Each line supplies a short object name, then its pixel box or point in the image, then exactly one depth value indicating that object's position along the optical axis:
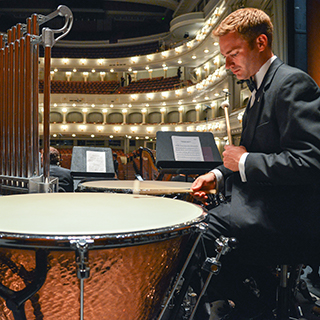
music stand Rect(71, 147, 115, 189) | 3.12
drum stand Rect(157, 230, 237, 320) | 0.88
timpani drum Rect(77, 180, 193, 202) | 1.43
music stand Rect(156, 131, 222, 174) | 2.15
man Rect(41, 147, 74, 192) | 3.36
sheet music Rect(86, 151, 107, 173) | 3.20
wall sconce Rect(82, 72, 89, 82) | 21.50
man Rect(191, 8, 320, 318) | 0.95
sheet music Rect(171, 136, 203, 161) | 2.19
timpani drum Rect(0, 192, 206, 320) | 0.68
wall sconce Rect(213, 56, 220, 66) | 14.74
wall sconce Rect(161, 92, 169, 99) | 17.63
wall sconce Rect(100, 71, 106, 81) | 21.42
